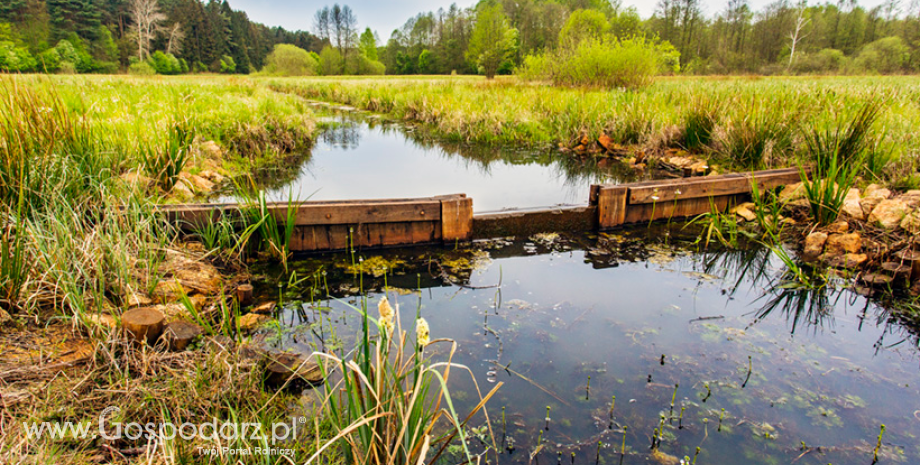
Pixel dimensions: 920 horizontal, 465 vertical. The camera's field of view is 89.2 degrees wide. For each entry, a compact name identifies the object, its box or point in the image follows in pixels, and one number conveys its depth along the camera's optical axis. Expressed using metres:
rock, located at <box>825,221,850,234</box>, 4.58
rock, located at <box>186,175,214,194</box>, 6.17
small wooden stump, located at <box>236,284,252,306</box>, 3.54
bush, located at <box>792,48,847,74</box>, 38.55
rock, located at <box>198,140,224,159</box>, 7.56
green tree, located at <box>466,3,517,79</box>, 37.53
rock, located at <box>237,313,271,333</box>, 3.19
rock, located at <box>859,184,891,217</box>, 4.66
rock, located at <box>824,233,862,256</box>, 4.33
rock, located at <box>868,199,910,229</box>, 4.35
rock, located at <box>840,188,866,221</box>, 4.63
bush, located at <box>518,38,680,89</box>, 15.63
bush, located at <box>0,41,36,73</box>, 32.72
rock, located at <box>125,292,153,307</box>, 2.85
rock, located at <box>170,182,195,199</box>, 5.51
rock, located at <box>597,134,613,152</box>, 9.63
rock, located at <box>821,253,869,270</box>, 4.19
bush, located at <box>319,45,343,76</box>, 59.72
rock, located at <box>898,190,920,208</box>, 4.49
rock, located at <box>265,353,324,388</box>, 2.45
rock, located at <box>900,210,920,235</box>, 4.05
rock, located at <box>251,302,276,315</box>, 3.49
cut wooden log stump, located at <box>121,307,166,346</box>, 2.40
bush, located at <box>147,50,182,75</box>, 55.22
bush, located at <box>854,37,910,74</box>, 36.00
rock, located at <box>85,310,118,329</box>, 2.45
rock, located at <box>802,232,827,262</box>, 4.50
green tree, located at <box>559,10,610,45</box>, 18.78
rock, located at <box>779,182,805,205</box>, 5.30
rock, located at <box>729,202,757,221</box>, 5.51
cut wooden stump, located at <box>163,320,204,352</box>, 2.51
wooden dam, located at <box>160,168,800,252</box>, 4.48
